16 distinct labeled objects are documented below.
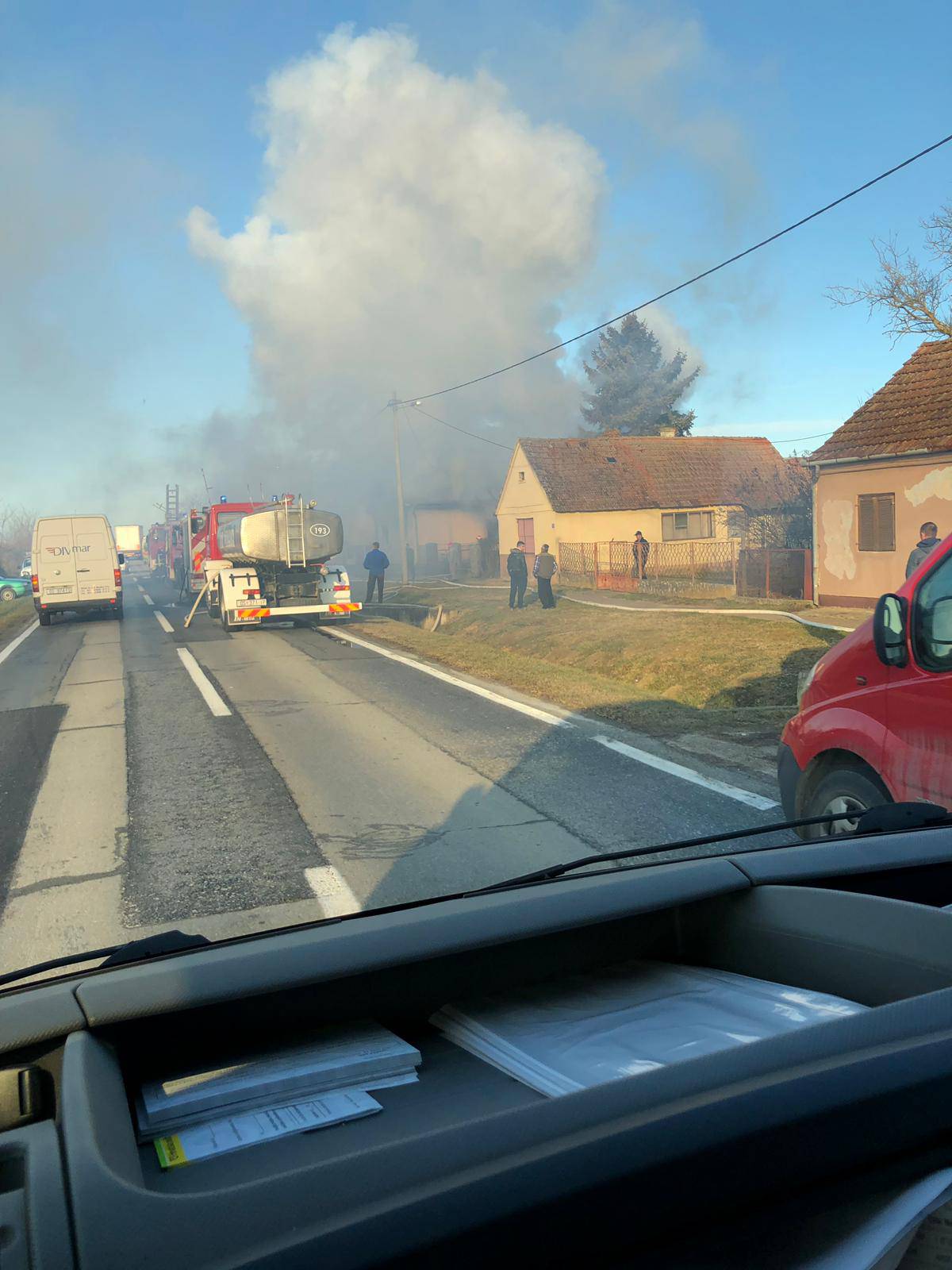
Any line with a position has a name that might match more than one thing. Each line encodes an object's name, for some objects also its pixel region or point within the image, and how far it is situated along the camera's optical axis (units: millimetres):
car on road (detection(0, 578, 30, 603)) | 44875
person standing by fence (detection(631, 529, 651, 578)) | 29030
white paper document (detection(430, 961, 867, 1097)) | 1739
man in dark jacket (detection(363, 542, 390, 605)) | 26812
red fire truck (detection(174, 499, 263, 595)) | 24000
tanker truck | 20562
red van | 4176
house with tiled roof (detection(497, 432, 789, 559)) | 40656
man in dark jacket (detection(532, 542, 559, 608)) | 22438
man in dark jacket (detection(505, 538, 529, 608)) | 23484
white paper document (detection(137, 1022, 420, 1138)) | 1582
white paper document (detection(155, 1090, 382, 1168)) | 1462
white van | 24922
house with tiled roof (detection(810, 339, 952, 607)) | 19391
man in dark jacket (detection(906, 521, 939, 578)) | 11641
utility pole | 35656
